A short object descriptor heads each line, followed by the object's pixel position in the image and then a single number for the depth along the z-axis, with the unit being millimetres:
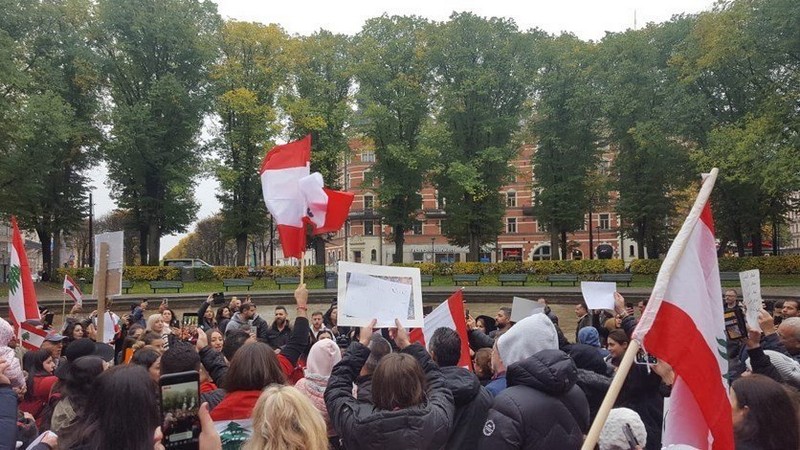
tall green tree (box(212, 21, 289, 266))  39781
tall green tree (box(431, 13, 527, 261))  39562
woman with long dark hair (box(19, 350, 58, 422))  5264
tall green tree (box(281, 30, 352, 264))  39906
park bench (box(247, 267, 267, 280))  37156
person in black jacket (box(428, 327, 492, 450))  3783
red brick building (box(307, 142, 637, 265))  68750
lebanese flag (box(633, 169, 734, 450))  2953
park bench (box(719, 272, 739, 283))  30266
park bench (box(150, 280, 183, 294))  31516
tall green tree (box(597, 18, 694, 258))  33406
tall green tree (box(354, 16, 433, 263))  40250
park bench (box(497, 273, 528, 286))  33531
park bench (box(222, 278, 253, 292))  33031
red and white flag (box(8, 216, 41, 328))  8656
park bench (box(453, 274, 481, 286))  34562
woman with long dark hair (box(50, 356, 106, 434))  4062
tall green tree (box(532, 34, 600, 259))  40312
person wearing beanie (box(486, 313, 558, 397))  3715
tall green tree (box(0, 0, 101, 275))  30016
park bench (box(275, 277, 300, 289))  35112
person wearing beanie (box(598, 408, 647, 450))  3020
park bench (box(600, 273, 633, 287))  31266
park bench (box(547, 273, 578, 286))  33506
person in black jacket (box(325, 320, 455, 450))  3270
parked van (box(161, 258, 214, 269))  42506
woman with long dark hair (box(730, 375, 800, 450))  2936
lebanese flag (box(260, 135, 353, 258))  7672
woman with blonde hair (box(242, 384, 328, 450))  2629
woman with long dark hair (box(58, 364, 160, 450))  2670
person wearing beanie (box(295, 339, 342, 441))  4027
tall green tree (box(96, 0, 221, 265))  36312
